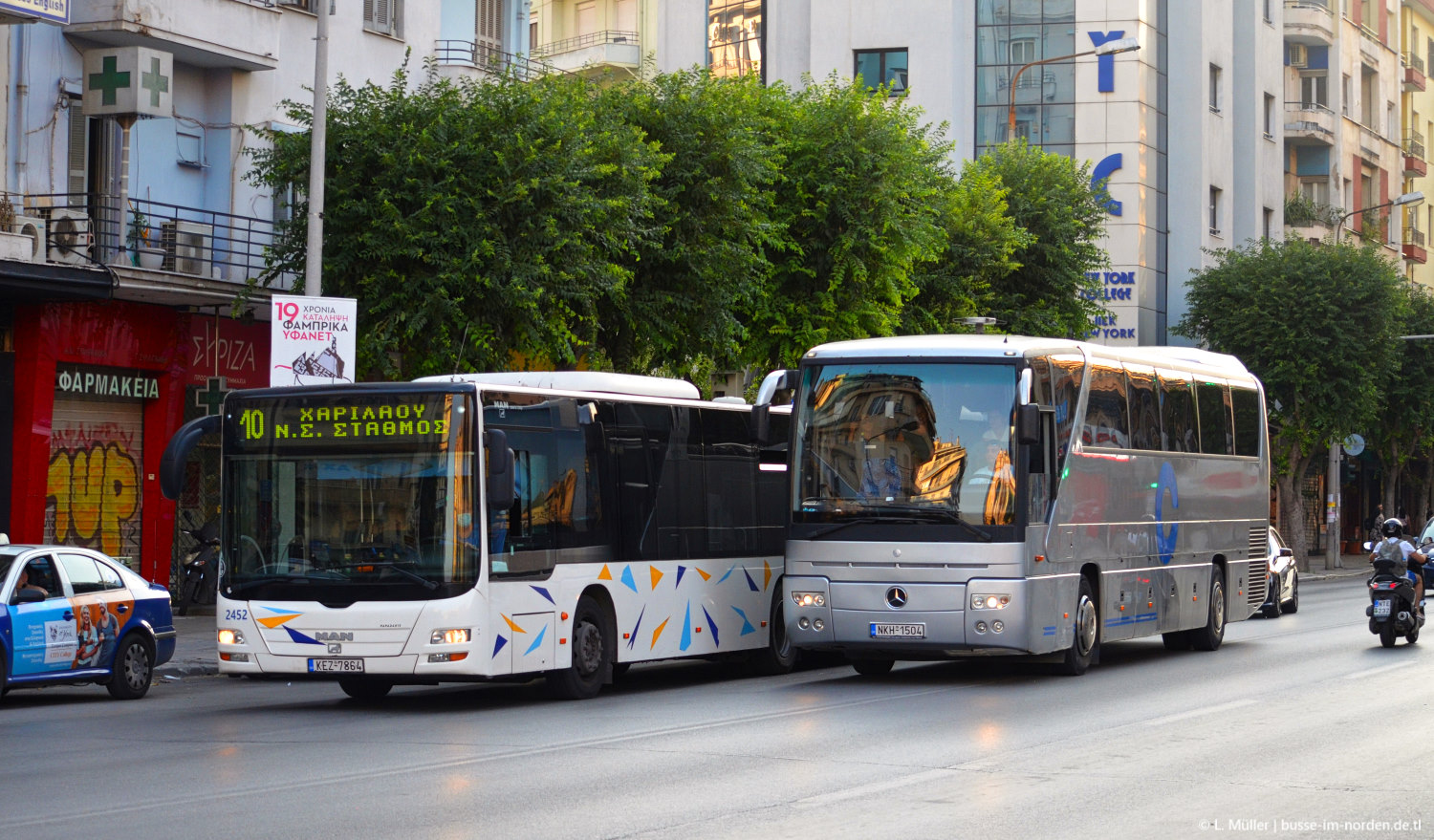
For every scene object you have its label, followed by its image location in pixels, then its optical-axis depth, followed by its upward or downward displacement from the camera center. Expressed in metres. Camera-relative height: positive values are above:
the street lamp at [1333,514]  53.81 -1.65
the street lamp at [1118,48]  43.62 +9.62
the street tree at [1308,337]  51.50 +3.26
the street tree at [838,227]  32.06 +3.80
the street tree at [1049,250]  42.78 +4.69
